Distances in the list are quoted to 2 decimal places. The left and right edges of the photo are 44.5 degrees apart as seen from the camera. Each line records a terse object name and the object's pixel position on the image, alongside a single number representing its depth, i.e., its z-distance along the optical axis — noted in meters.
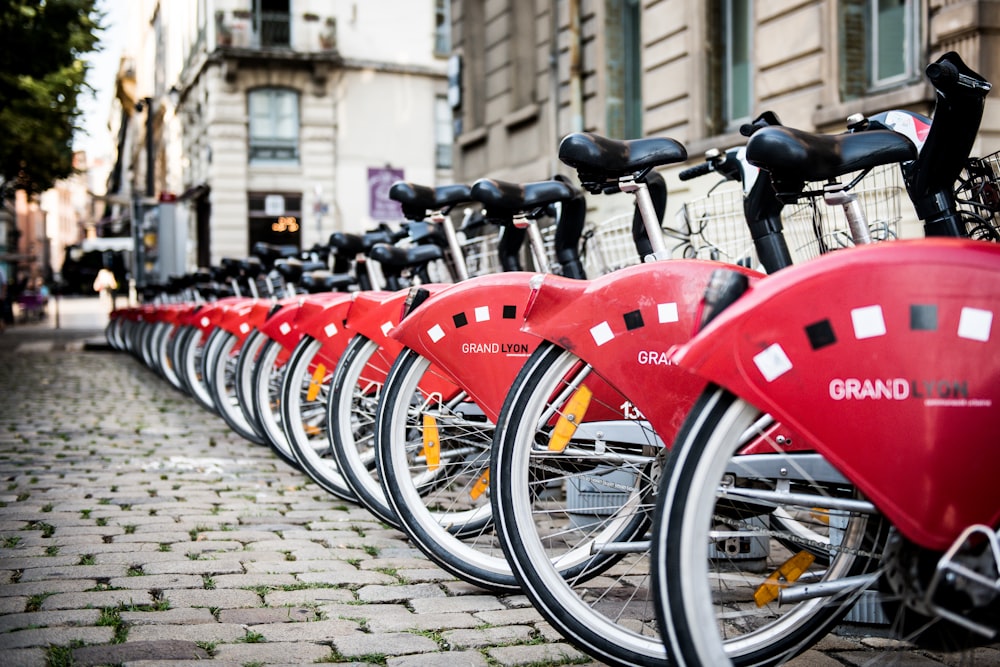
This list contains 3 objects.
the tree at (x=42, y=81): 18.14
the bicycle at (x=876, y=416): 1.97
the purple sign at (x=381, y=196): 18.36
